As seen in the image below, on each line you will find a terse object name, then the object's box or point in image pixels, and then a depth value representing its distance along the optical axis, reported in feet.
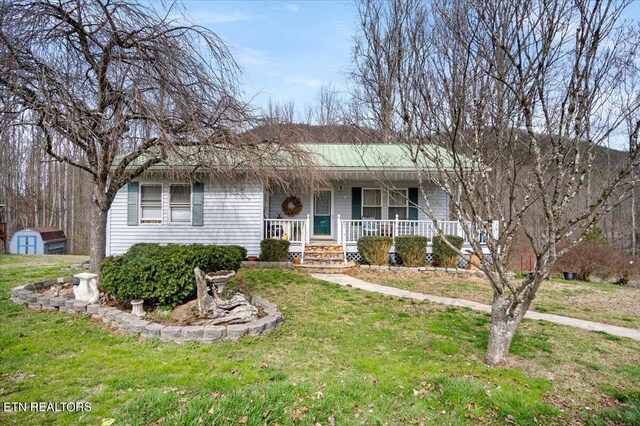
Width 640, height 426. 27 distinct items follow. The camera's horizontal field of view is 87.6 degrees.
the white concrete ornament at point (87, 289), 17.89
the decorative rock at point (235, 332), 14.52
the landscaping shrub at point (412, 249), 33.09
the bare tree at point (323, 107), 78.48
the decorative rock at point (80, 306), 17.49
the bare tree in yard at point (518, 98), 10.57
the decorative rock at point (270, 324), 15.44
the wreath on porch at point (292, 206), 39.88
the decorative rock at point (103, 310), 16.68
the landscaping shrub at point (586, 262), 38.40
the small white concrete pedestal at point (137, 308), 16.25
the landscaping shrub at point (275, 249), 33.68
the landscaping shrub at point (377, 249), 33.12
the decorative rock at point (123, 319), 15.39
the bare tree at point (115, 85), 14.35
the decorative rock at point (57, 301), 17.99
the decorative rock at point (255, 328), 14.96
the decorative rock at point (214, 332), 14.29
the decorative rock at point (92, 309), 17.13
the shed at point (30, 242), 51.21
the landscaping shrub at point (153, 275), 16.58
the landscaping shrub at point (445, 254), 32.91
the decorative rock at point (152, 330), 14.53
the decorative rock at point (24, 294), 18.98
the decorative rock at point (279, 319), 16.38
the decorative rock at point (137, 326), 14.83
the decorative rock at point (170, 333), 14.25
